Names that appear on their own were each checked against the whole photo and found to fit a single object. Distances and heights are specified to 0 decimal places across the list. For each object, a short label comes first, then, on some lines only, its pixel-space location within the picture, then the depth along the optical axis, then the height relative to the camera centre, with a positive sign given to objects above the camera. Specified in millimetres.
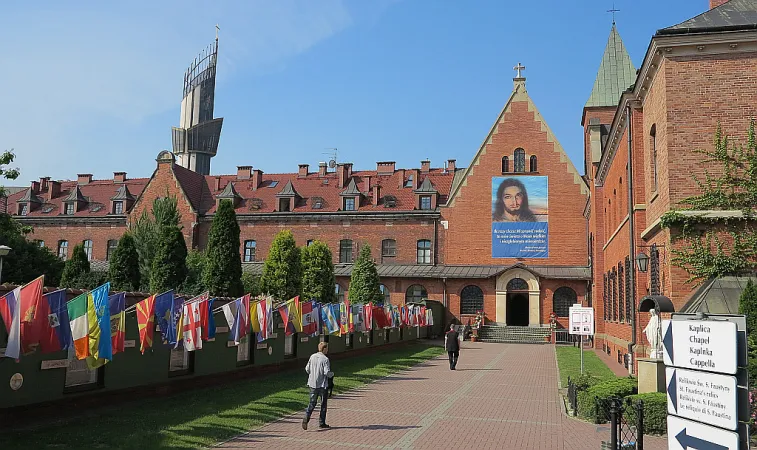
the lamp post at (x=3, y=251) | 19275 +1057
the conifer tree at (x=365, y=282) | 37219 +752
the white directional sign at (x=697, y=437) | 5062 -1114
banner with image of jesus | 43469 +5568
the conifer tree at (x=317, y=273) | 33844 +1088
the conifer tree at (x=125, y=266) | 33406 +1181
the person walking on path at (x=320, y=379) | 12016 -1596
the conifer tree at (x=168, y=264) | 31125 +1260
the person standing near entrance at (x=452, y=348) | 23578 -1866
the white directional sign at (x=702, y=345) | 5203 -363
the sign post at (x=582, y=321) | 19688 -636
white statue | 14183 -710
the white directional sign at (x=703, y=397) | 5113 -791
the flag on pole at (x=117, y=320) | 12109 -596
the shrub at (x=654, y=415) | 11883 -2101
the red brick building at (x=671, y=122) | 16047 +4852
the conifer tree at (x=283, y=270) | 31188 +1108
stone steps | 39906 -2242
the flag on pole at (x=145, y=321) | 13242 -654
